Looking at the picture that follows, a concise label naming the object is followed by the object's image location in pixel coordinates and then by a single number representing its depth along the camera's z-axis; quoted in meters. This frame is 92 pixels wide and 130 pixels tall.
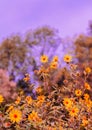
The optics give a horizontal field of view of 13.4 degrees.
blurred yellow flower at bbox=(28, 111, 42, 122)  3.69
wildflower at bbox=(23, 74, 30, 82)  4.46
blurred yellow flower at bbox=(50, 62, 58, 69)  4.38
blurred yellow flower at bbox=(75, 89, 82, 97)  4.33
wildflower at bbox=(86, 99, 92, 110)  4.20
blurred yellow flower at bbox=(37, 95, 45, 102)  4.19
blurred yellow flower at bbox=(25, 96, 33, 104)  4.08
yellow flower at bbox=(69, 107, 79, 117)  3.88
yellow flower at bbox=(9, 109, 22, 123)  3.62
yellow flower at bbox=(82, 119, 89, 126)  3.89
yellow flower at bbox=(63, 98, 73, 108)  4.04
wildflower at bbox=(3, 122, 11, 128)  3.70
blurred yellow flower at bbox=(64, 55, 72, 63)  4.63
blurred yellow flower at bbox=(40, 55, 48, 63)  4.81
